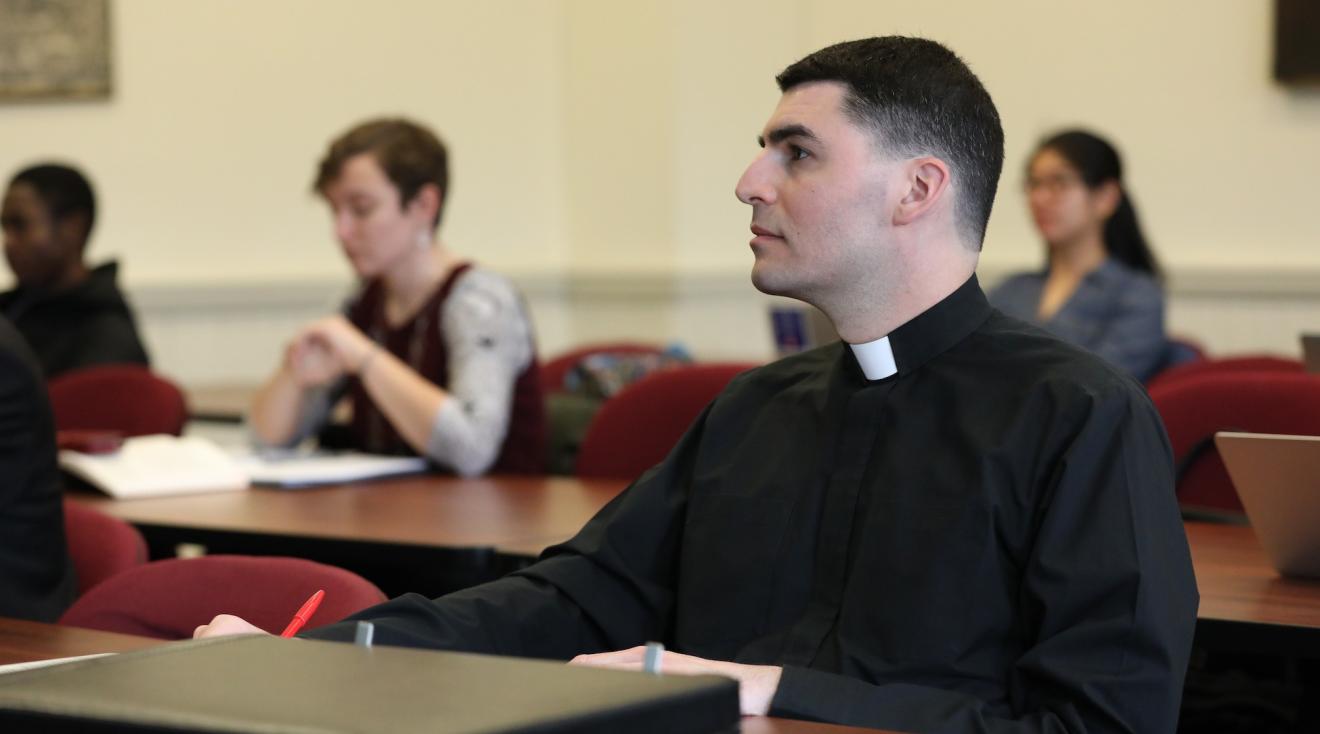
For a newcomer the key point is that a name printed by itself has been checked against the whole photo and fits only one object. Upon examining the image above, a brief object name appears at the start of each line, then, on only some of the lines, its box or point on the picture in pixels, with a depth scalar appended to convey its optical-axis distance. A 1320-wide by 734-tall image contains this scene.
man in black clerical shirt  1.48
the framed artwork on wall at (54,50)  5.35
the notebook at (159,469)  3.05
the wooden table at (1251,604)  1.77
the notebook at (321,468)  3.12
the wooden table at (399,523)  2.45
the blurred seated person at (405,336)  3.37
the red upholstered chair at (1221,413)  2.63
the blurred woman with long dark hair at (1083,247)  4.77
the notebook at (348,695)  0.97
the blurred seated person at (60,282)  4.58
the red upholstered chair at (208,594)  1.92
